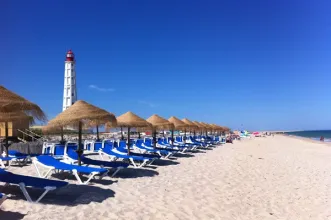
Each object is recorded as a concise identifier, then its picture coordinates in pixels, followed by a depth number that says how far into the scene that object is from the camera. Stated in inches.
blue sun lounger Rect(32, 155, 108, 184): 244.9
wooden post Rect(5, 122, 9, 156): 327.4
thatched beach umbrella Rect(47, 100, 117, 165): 288.2
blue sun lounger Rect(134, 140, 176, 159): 450.8
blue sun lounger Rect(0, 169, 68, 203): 184.9
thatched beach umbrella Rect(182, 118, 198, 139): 720.6
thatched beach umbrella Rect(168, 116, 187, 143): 658.5
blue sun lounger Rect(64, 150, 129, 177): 288.8
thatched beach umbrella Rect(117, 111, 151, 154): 441.1
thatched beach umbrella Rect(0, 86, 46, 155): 245.0
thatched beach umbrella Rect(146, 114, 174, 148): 535.5
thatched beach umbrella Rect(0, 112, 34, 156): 296.6
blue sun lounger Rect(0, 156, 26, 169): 321.1
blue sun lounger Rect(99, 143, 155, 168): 350.9
